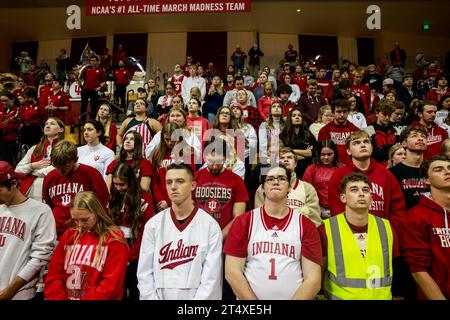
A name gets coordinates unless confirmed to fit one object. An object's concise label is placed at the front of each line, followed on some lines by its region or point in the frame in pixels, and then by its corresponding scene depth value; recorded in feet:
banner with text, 25.08
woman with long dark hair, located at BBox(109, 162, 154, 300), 10.99
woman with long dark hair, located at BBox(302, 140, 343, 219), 13.60
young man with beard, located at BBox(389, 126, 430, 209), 12.22
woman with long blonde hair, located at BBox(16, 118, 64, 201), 13.15
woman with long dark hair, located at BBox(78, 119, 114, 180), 14.74
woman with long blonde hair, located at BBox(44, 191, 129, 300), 9.05
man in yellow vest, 8.60
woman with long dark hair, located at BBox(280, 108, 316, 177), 16.57
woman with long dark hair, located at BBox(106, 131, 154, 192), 13.29
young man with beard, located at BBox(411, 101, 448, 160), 16.51
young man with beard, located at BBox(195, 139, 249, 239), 11.69
